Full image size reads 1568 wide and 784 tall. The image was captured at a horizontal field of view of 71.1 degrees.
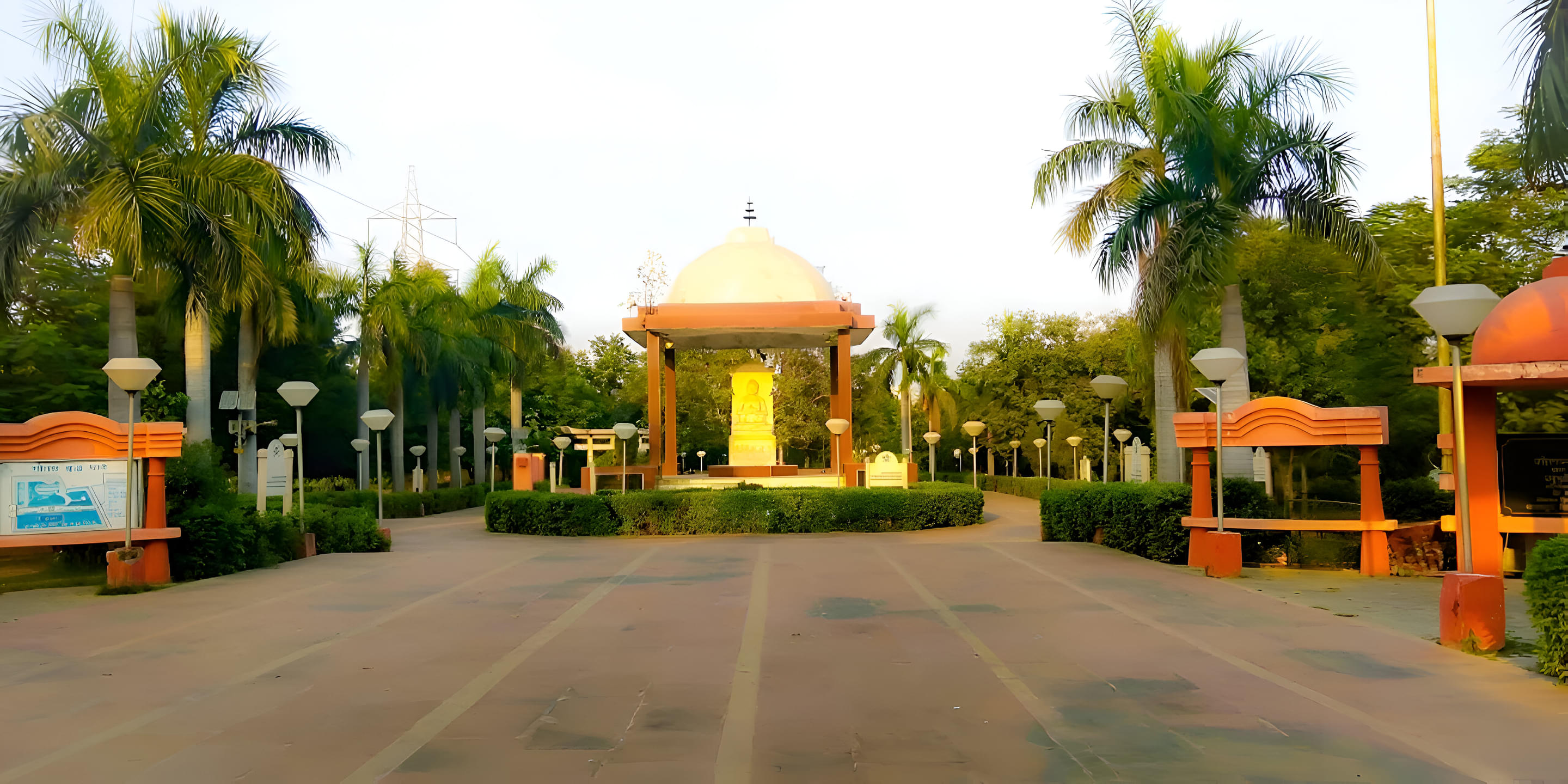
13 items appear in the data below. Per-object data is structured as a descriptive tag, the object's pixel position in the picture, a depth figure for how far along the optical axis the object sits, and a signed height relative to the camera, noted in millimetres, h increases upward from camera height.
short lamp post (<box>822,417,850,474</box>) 29938 +336
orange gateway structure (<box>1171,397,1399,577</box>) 14758 -141
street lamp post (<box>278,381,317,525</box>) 18375 +919
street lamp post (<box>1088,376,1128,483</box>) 20516 +876
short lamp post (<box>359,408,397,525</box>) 23484 +588
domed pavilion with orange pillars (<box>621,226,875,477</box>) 30828 +3491
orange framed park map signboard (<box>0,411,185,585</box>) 14344 -420
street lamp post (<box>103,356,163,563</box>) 14109 +972
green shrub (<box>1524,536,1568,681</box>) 7816 -1261
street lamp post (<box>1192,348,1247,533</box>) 14648 +835
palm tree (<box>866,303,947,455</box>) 51031 +4021
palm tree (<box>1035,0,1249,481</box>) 19312 +5361
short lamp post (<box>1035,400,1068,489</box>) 24250 +566
